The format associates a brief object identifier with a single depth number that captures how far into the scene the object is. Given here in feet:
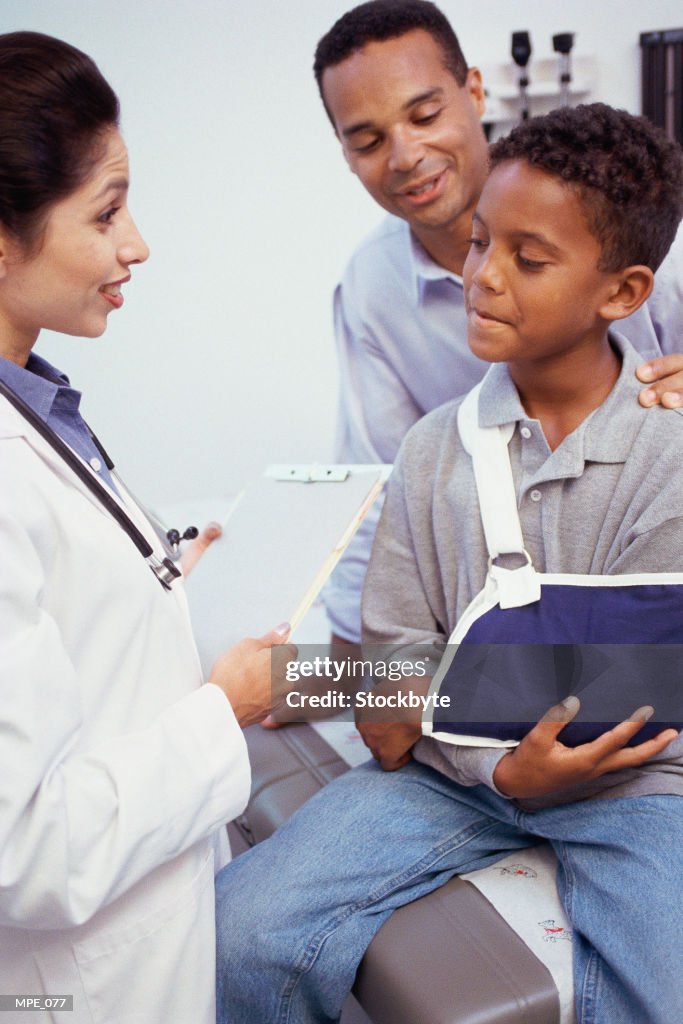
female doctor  2.72
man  5.40
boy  3.64
